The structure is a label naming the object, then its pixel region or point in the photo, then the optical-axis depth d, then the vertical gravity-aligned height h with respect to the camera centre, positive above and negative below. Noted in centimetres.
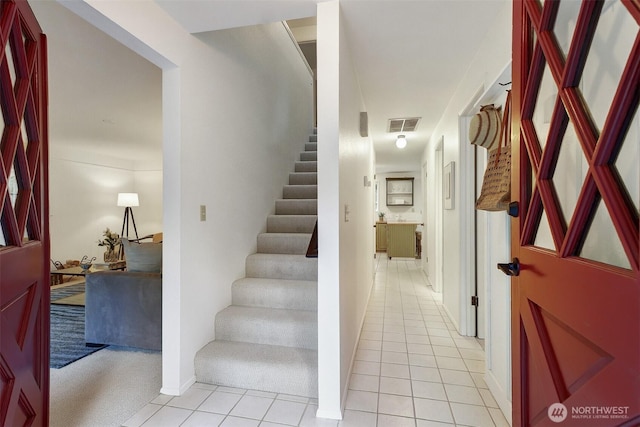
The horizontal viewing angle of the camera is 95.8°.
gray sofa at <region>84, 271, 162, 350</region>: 234 -81
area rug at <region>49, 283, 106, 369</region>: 228 -116
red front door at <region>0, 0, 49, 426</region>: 86 -4
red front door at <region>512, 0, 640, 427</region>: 61 -2
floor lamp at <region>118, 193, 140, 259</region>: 623 +15
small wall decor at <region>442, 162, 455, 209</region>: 290 +26
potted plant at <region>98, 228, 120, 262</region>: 478 -59
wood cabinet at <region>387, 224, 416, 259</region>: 706 -75
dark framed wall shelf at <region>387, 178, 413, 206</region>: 836 +53
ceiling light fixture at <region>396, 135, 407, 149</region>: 439 +104
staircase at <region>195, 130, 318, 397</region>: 183 -84
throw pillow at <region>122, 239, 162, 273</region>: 248 -40
